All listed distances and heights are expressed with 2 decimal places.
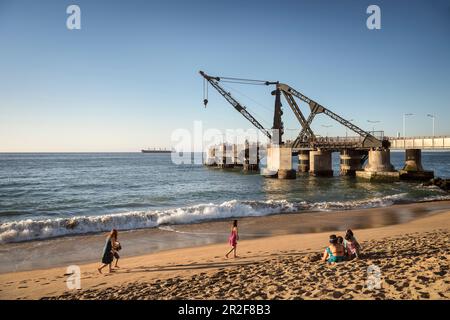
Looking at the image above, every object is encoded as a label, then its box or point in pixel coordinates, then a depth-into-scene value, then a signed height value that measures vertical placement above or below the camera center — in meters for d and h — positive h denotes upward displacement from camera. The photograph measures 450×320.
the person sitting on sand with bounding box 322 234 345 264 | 10.16 -3.30
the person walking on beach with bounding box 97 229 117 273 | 10.75 -3.43
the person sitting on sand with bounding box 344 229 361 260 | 10.54 -3.21
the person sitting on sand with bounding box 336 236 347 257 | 10.61 -3.07
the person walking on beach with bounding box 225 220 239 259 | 12.23 -3.36
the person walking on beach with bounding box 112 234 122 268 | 10.95 -3.28
